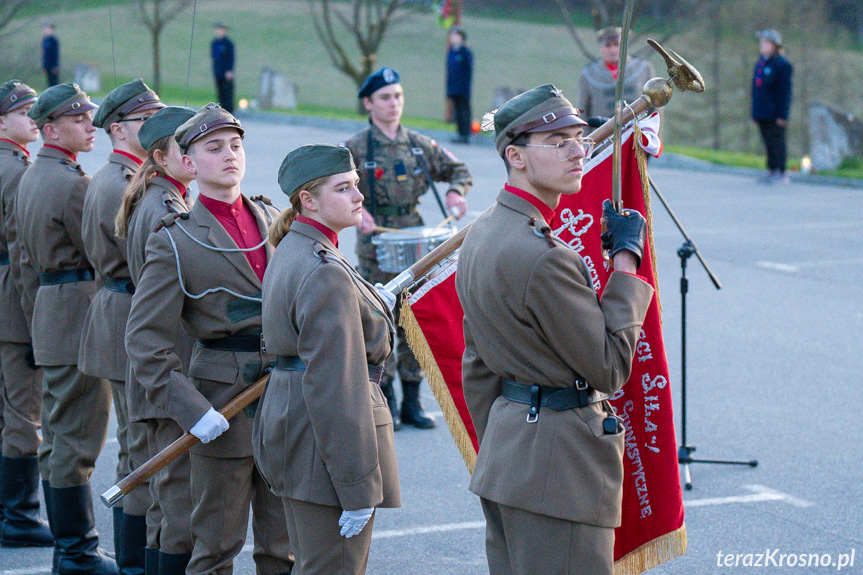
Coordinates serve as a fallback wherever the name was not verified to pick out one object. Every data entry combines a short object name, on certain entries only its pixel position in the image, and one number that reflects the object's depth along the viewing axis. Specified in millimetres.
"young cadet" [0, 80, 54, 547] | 11773
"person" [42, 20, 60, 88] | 64187
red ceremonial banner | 8336
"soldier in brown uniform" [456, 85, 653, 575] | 6609
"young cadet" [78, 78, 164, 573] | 9937
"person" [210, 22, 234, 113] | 55375
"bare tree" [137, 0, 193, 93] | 65181
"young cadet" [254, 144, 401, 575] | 7414
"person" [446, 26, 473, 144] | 46437
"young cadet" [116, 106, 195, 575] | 9094
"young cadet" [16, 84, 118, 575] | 10797
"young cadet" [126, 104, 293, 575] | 8594
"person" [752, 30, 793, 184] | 35781
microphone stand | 12734
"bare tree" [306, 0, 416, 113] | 59469
